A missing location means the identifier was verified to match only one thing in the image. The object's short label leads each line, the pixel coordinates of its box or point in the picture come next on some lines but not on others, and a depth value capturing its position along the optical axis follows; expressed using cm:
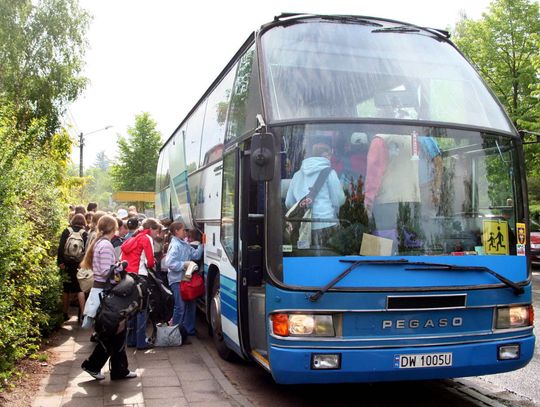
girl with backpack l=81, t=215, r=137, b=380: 618
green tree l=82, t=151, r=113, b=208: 11750
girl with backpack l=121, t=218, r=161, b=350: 751
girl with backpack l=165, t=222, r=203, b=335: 838
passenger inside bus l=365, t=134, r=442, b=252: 521
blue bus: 491
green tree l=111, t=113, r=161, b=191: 5681
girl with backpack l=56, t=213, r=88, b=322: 911
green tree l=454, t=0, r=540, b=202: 2622
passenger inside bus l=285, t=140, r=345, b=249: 511
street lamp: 3533
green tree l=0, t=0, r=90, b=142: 2503
